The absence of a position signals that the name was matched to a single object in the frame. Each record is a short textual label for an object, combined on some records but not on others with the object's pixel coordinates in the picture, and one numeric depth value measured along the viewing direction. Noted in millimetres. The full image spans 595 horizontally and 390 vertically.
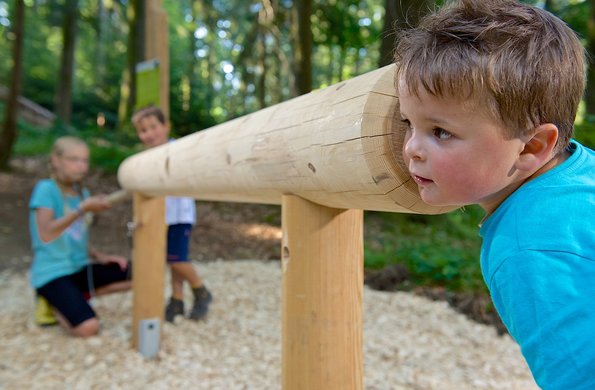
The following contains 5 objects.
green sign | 3635
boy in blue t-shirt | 675
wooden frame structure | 996
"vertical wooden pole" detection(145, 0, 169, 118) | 3891
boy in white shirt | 3387
